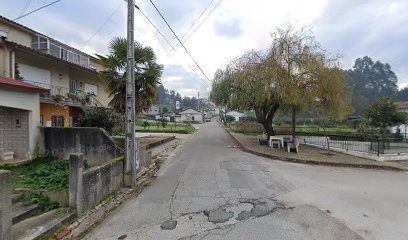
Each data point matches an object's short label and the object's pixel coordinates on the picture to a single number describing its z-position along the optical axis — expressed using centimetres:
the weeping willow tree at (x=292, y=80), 1622
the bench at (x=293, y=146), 1596
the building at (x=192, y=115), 8764
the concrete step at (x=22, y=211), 524
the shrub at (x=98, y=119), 1308
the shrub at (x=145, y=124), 3871
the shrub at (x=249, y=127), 3328
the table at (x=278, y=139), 1825
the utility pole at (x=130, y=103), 812
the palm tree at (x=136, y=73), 1275
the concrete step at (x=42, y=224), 460
